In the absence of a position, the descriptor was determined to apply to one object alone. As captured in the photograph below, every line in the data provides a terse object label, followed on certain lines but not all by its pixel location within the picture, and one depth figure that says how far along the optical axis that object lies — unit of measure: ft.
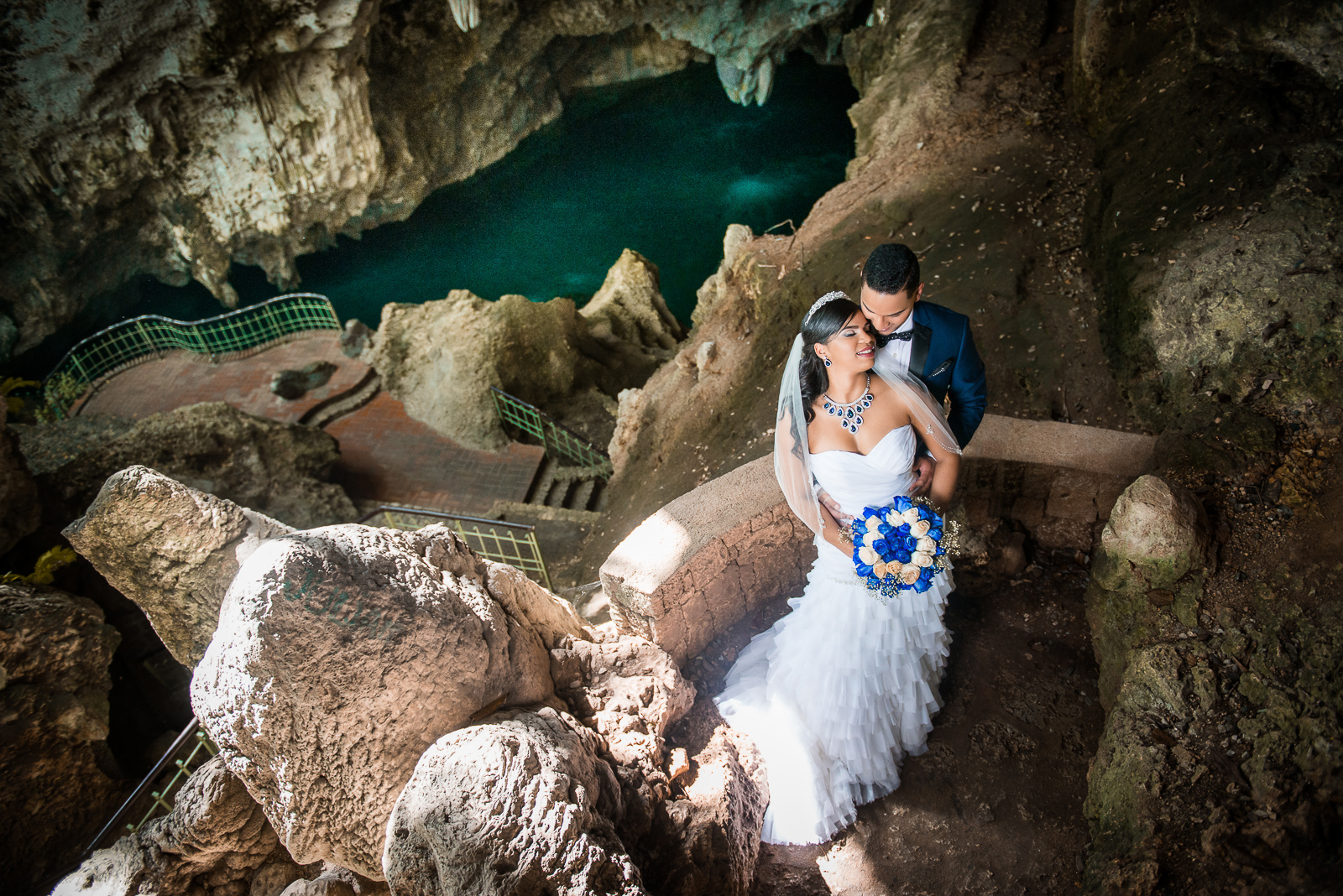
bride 9.50
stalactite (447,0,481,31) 44.14
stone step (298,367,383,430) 37.09
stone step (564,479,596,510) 31.30
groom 9.06
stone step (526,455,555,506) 32.04
